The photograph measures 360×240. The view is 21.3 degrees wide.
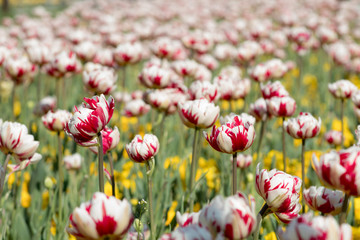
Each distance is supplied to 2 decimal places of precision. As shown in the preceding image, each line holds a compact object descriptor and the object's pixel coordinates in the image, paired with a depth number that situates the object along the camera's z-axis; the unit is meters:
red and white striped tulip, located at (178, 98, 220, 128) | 1.80
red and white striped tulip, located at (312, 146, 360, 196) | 1.43
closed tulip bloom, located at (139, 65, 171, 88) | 2.22
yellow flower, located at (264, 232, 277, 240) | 1.87
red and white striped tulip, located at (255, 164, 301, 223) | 1.56
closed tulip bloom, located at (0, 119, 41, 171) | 1.70
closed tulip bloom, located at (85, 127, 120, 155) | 1.75
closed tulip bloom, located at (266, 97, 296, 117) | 1.98
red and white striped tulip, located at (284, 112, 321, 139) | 1.86
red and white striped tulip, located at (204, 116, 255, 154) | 1.64
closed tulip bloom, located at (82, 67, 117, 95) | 2.15
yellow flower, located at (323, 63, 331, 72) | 6.27
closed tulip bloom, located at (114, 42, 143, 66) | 2.67
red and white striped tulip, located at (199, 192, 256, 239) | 1.40
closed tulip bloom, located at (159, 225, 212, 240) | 1.38
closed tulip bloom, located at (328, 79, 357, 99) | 2.19
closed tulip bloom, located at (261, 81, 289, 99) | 2.05
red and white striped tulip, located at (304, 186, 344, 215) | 1.58
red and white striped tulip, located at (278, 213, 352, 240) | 1.37
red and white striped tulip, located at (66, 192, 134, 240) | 1.43
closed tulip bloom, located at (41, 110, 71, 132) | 2.03
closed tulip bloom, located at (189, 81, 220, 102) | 2.04
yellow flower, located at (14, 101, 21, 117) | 3.44
